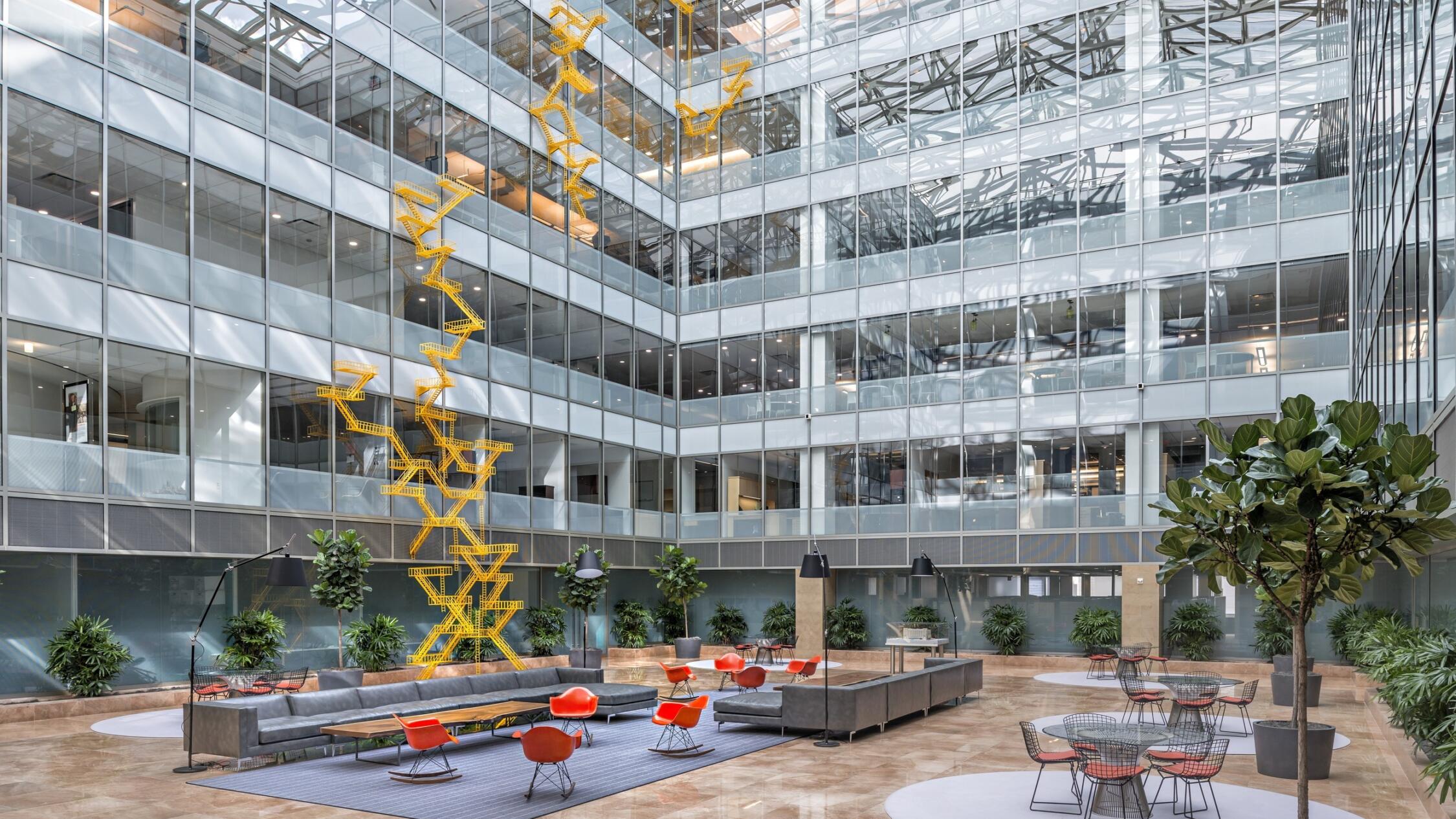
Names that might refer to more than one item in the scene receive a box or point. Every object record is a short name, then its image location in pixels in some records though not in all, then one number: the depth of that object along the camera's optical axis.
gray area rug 11.03
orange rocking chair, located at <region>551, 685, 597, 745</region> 15.14
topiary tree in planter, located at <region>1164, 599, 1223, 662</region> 25.44
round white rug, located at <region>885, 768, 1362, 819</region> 10.59
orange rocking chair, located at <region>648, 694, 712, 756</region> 13.50
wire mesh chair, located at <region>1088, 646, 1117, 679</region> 24.29
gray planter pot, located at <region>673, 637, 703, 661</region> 28.45
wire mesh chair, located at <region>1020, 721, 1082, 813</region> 10.80
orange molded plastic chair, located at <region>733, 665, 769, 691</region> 18.25
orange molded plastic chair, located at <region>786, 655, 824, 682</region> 20.36
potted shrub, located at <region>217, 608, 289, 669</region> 19.45
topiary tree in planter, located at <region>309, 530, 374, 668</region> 20.05
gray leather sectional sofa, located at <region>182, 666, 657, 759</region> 12.77
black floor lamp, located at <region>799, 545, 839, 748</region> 17.19
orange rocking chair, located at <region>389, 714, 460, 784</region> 12.09
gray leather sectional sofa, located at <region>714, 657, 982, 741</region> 15.02
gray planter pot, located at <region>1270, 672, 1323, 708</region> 17.58
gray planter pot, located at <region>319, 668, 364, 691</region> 17.25
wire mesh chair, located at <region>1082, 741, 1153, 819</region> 9.88
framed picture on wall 17.05
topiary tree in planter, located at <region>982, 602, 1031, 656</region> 27.58
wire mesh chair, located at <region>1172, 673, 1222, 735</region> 14.16
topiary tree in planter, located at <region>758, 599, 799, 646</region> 30.52
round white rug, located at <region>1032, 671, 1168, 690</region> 22.88
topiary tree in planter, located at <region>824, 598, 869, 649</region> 29.95
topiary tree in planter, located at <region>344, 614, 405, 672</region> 21.36
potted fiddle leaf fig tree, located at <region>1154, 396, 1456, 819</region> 6.97
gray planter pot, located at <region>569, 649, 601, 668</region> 23.69
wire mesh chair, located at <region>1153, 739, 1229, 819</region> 9.96
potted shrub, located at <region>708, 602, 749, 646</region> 31.34
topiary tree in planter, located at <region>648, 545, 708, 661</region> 29.56
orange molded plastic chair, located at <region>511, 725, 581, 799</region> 11.41
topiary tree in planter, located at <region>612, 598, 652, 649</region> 29.58
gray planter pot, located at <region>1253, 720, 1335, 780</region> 12.03
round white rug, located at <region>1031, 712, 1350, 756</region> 14.19
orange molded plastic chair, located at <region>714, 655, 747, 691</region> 21.25
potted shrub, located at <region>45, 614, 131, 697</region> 17.14
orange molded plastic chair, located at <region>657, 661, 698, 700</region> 19.28
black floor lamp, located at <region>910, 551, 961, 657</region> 22.80
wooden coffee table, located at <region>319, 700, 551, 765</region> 13.00
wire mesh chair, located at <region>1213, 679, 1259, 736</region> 14.73
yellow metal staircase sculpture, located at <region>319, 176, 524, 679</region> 23.14
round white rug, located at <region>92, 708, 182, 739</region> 15.32
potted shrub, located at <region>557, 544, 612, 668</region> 26.20
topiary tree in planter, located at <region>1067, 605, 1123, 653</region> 26.23
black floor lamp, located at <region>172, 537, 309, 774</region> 14.09
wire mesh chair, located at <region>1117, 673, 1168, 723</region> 15.83
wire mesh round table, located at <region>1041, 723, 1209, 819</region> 10.47
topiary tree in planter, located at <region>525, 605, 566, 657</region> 26.34
